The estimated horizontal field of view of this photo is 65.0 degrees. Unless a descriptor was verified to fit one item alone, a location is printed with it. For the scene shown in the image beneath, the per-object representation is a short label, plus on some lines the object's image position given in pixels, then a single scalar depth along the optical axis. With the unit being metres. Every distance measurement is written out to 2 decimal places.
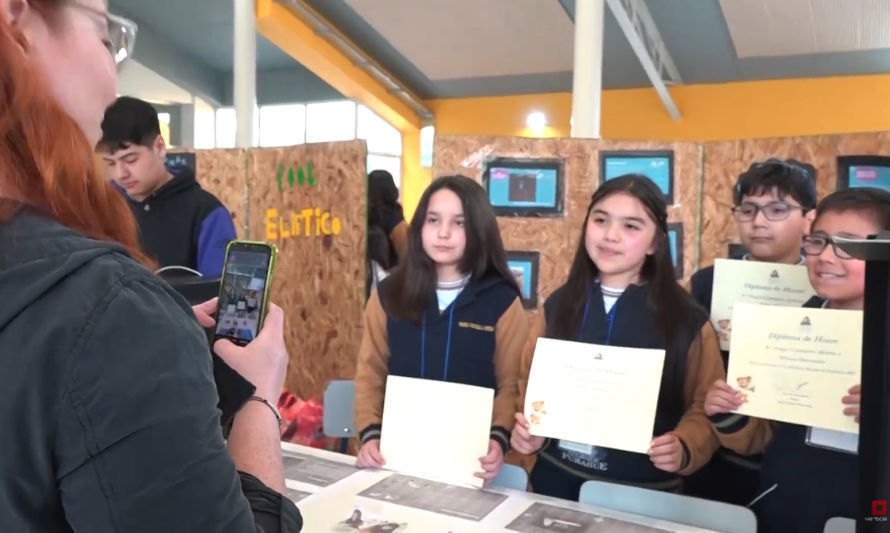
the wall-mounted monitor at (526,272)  4.05
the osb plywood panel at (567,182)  3.78
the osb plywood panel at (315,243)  4.38
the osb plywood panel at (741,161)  3.36
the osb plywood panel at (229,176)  4.92
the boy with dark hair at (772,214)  2.35
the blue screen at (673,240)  3.80
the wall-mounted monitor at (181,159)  4.96
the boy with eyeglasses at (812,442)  1.66
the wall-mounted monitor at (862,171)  3.23
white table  1.50
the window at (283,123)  13.11
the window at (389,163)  12.35
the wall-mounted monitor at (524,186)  3.97
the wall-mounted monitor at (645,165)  3.79
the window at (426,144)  12.01
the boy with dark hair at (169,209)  2.44
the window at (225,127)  12.91
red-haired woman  0.57
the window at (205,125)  12.72
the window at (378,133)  12.52
